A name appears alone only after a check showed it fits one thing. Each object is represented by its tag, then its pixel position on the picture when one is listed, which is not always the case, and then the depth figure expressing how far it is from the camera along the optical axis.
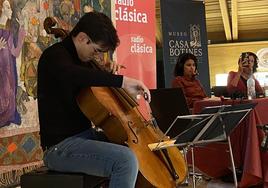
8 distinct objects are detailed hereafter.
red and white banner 4.38
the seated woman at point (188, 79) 4.25
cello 1.83
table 3.21
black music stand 2.12
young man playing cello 1.78
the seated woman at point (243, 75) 4.14
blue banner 5.44
